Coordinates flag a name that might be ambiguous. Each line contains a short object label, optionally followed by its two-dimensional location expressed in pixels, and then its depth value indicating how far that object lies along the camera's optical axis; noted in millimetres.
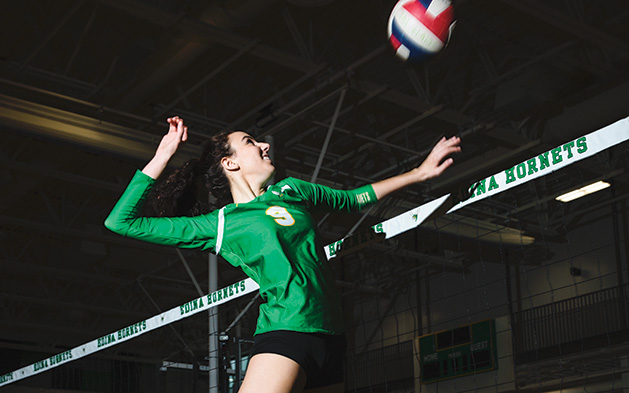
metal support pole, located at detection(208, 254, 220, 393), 8859
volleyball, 4941
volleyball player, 2762
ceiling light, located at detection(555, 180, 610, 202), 15883
